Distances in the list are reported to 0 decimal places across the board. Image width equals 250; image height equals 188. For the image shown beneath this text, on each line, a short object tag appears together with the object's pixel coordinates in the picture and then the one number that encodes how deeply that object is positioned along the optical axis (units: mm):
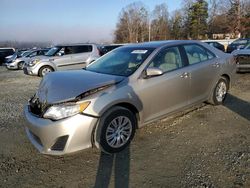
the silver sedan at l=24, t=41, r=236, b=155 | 2458
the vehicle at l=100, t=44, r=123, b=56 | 11527
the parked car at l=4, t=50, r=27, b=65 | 14280
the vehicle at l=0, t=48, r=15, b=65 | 17933
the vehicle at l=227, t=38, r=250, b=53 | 12913
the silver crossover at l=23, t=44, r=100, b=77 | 8693
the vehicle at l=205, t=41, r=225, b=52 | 15380
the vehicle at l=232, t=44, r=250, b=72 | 7023
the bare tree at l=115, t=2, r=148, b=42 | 48995
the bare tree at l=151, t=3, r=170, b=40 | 46143
